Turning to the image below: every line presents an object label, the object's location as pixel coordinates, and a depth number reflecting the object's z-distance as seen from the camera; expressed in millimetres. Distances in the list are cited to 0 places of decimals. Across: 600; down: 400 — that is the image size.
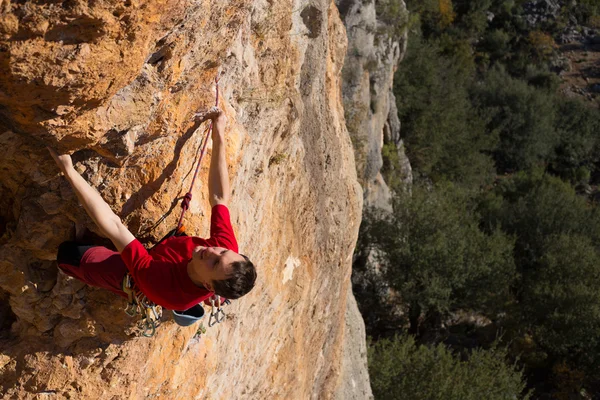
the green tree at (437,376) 16203
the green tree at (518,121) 35656
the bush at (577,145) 36406
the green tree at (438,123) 29828
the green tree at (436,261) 20656
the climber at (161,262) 3242
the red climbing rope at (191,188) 3999
